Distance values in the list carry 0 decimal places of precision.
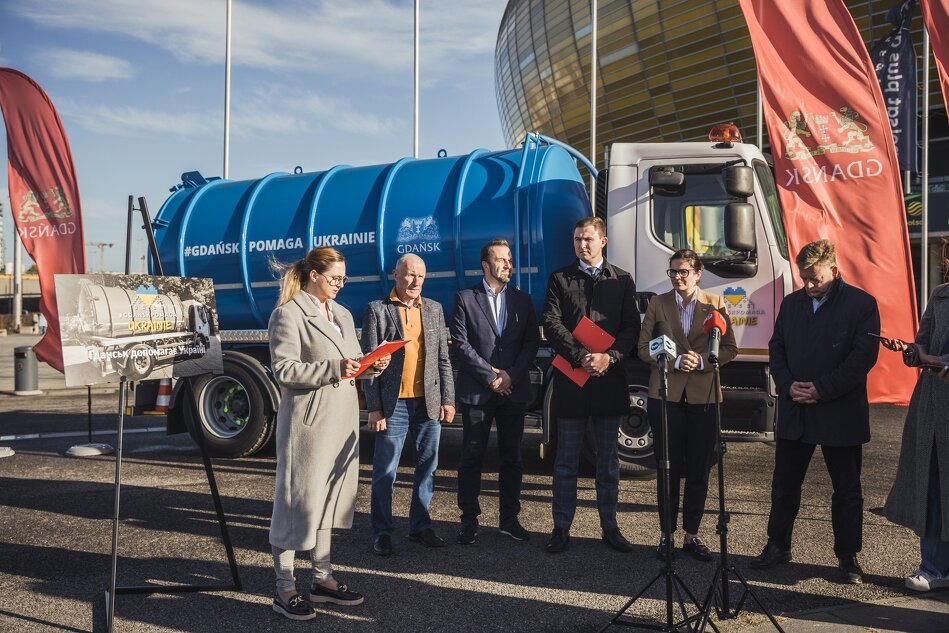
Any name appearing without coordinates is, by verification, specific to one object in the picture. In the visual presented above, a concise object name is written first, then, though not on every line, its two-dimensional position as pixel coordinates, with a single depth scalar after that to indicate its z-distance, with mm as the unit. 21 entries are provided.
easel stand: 4164
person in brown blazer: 4855
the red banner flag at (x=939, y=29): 4957
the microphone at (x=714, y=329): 3621
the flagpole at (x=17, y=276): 31888
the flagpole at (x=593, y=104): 12823
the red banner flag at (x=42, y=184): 9195
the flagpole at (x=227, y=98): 15586
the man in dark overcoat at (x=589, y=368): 5043
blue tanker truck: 6387
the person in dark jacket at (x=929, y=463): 4160
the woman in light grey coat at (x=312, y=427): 3812
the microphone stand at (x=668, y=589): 3445
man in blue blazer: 5223
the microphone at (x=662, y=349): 3479
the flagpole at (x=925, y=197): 16855
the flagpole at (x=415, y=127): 14889
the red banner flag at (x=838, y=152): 5445
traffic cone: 8141
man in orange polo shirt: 5000
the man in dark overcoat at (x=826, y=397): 4422
